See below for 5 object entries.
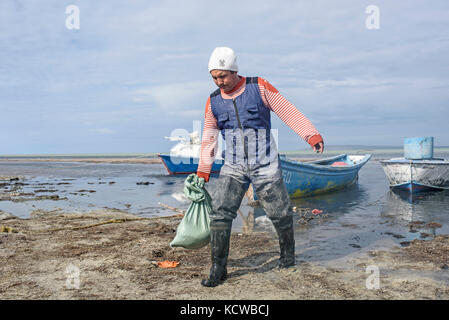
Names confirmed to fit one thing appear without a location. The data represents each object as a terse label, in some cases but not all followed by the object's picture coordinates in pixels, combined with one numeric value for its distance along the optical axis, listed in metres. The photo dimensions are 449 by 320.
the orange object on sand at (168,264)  4.18
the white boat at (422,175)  12.65
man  3.59
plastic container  13.60
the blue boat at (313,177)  11.11
